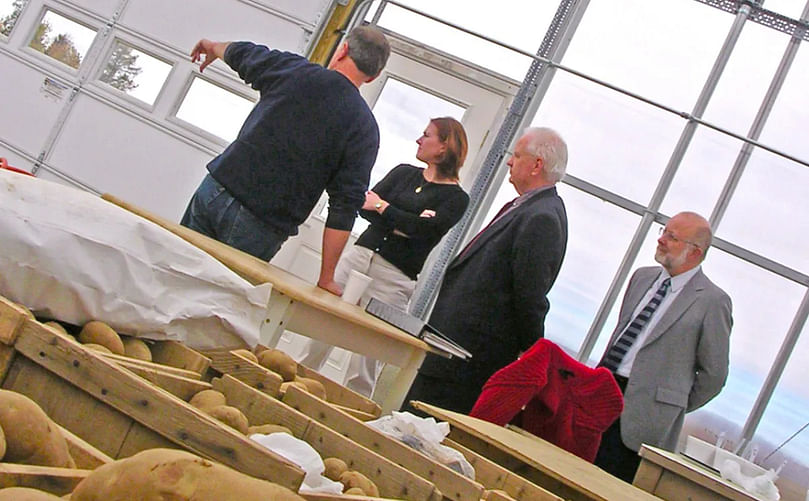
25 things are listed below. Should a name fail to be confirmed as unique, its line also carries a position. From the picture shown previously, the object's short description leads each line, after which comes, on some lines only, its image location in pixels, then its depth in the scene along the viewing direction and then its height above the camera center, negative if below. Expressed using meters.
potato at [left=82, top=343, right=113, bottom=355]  3.61 -0.04
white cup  5.71 +0.25
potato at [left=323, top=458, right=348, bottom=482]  3.49 -0.04
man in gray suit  6.35 +0.54
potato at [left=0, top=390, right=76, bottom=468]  2.32 -0.11
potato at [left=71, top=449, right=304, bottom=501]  2.07 -0.09
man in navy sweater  5.67 +0.49
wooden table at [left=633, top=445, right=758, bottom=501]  5.51 +0.17
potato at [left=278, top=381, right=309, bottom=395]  4.61 +0.03
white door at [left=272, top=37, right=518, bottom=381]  8.20 +1.36
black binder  5.58 +0.22
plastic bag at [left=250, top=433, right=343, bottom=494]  3.19 -0.05
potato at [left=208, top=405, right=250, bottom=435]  3.38 -0.04
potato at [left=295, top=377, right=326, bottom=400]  4.89 +0.03
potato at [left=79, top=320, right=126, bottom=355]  3.79 -0.02
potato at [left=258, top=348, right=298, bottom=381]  4.87 +0.04
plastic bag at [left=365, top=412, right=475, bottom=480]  4.51 +0.05
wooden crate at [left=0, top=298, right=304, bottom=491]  2.65 -0.06
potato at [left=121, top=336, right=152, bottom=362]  4.01 -0.02
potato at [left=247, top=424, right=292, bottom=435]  3.53 -0.04
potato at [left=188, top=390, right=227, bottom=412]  3.51 -0.03
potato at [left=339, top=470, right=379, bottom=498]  3.45 -0.05
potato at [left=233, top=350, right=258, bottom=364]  4.68 +0.05
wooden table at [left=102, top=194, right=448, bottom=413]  5.07 +0.16
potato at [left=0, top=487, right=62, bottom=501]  1.95 -0.14
